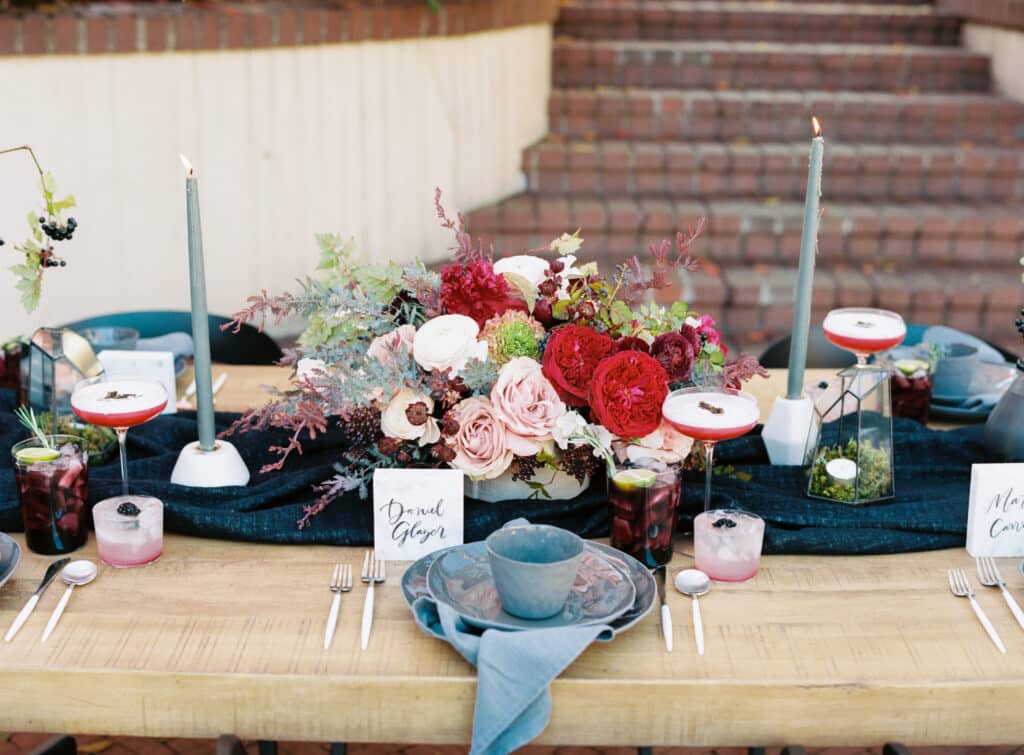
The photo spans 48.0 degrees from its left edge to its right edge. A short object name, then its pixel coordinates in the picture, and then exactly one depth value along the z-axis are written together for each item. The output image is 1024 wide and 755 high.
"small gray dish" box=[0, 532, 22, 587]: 1.33
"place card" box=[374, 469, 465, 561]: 1.41
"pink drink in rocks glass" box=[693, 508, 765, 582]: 1.38
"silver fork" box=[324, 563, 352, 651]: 1.29
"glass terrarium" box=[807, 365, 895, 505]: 1.58
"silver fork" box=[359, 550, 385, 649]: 1.26
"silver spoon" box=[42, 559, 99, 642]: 1.36
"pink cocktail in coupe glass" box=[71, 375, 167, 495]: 1.46
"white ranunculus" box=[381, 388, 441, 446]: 1.45
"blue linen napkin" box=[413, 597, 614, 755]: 1.14
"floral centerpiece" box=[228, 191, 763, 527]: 1.42
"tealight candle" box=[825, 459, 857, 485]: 1.58
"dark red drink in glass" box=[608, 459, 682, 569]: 1.38
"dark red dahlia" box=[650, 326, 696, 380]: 1.47
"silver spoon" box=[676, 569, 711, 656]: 1.36
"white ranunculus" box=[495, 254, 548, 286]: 1.55
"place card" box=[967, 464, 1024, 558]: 1.42
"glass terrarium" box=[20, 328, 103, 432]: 1.79
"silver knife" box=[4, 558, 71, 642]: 1.26
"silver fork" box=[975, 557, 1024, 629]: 1.33
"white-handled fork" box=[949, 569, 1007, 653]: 1.28
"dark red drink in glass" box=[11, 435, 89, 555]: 1.41
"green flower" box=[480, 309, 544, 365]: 1.48
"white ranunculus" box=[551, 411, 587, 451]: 1.41
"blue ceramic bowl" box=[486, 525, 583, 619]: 1.20
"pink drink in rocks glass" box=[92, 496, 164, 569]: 1.39
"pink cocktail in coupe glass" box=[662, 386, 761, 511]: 1.39
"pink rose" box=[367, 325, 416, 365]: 1.48
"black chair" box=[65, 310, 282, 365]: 2.47
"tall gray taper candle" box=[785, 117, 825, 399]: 1.58
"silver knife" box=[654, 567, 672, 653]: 1.26
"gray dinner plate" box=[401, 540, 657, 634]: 1.26
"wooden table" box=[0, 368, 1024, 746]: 1.18
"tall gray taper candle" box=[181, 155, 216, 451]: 1.46
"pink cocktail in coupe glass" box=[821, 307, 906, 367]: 1.63
